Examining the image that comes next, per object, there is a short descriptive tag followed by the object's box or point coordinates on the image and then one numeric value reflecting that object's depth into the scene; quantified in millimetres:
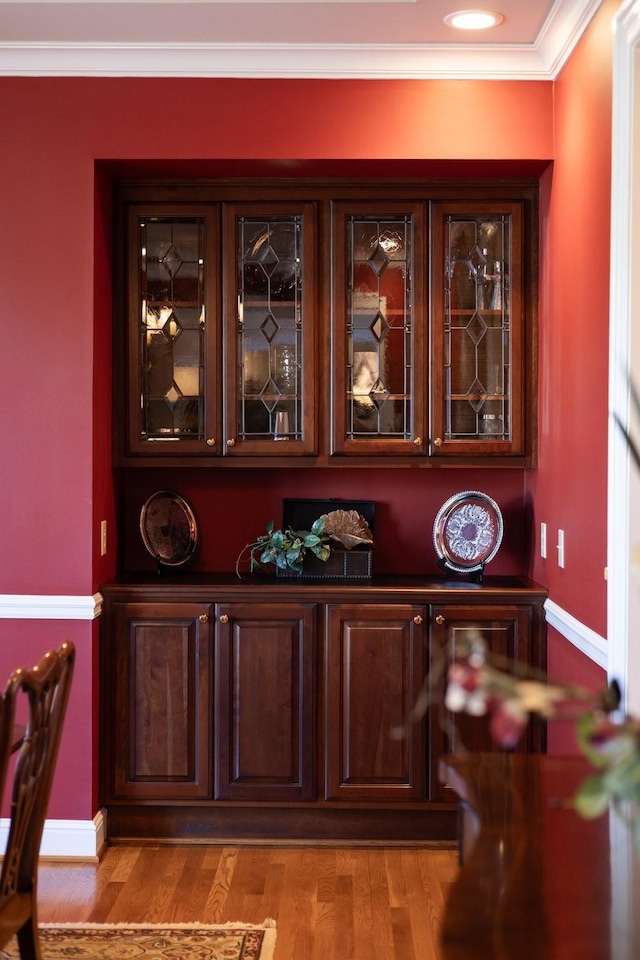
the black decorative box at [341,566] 4055
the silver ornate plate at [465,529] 4082
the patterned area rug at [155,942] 3021
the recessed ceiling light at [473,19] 3385
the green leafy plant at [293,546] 4008
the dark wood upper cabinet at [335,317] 4000
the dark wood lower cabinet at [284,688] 3863
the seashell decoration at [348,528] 4109
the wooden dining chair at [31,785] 2090
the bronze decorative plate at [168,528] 4199
